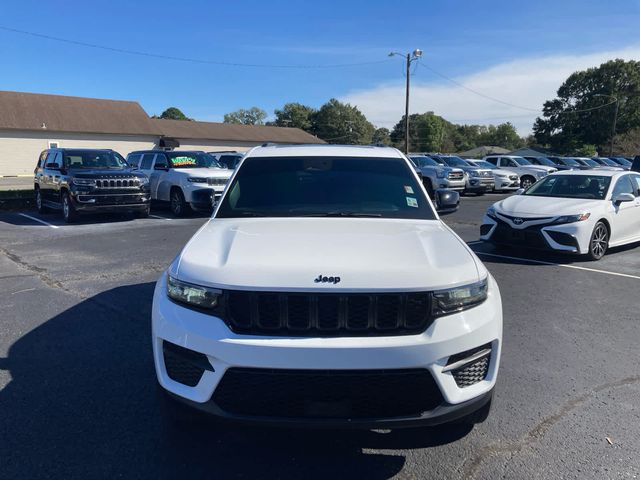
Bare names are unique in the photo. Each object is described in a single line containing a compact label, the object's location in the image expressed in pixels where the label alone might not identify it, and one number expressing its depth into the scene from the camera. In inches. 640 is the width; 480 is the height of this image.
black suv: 490.9
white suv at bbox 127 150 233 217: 556.7
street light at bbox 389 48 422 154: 1253.6
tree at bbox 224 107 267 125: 4402.1
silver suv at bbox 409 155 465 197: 850.1
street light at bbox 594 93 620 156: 2743.6
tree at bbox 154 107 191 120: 4315.9
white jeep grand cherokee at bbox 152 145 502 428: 97.0
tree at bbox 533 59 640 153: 2773.1
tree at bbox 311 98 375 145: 3550.7
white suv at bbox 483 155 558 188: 976.9
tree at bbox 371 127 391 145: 3924.2
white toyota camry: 323.0
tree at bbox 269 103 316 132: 3791.8
